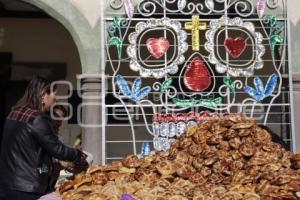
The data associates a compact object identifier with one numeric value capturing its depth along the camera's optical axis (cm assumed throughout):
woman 360
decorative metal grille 634
